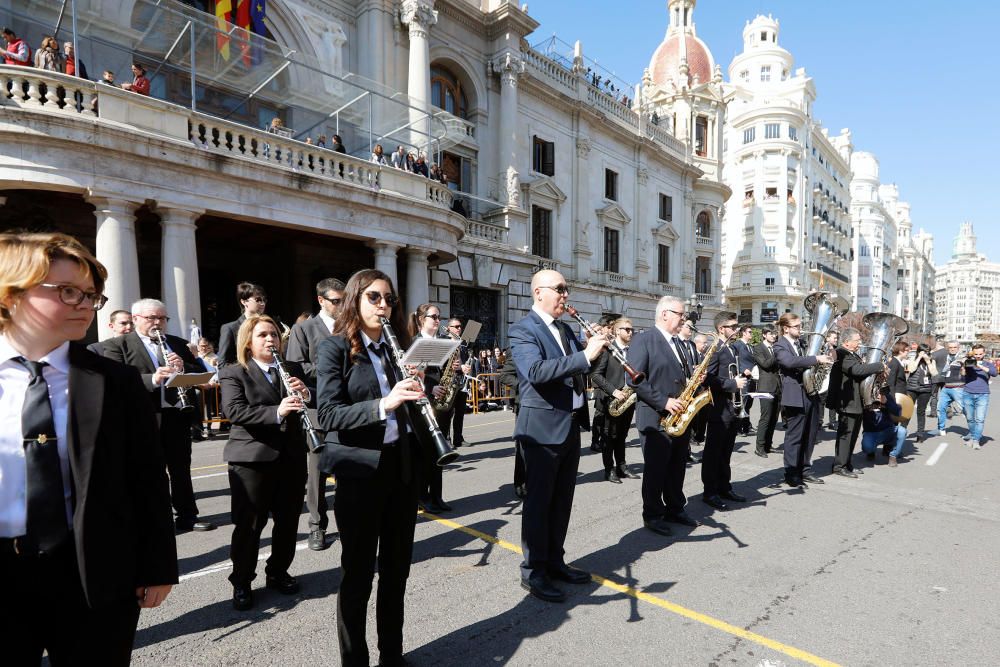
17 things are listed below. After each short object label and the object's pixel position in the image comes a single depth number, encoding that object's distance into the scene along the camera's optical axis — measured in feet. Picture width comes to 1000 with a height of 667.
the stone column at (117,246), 31.96
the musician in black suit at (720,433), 19.90
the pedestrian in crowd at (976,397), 33.81
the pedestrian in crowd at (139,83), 35.60
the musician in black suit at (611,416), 23.80
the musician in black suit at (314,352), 15.66
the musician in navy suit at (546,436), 12.61
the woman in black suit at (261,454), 11.75
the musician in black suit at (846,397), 24.40
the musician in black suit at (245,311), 15.63
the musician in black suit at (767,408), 28.44
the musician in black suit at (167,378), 15.90
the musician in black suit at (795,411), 21.86
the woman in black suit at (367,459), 8.73
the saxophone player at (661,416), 16.97
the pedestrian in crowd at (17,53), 31.68
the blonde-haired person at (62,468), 5.28
